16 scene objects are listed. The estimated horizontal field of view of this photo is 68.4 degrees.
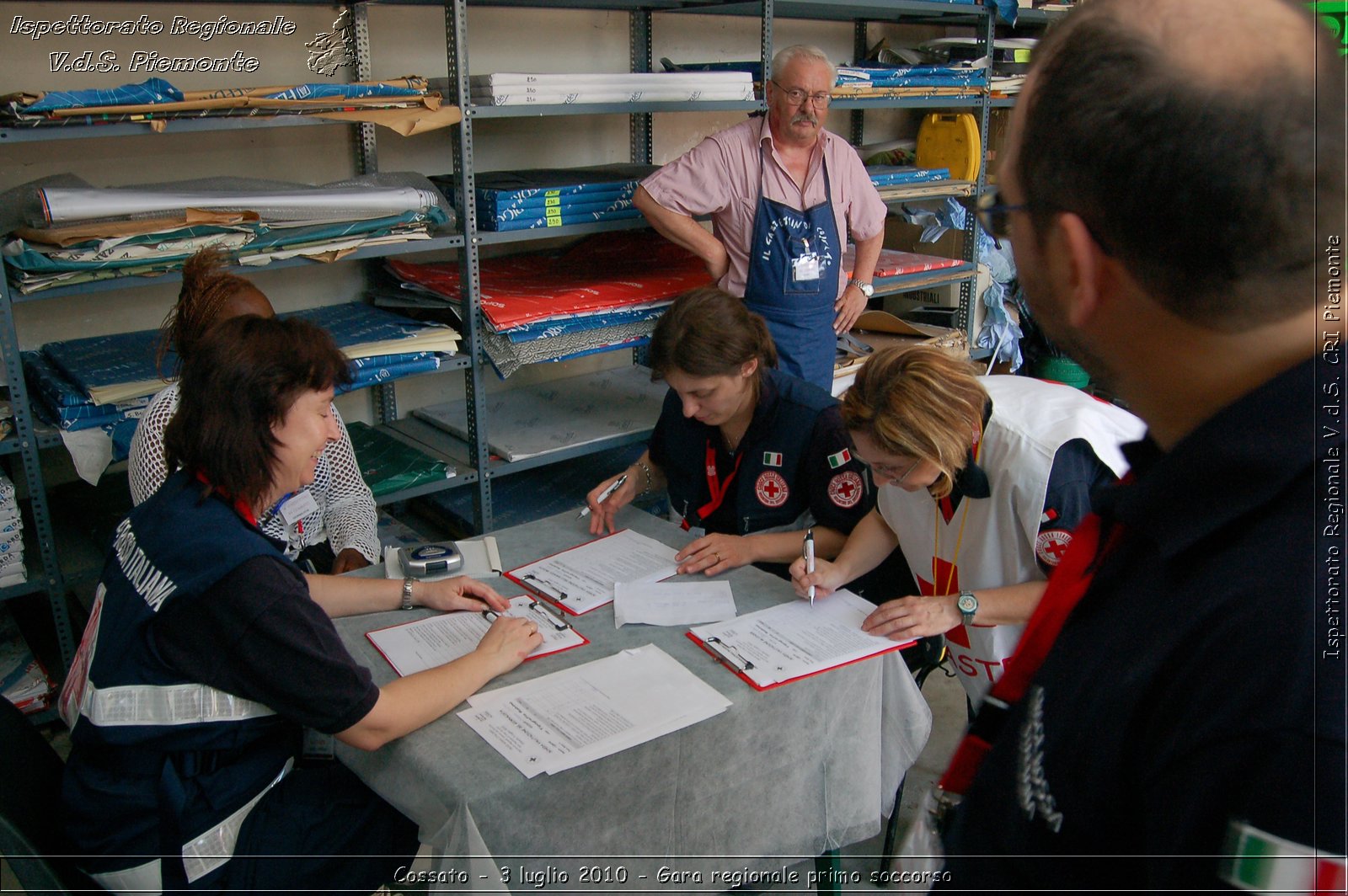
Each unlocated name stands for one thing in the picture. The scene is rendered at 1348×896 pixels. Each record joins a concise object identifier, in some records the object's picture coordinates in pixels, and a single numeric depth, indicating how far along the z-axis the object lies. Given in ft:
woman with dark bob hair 4.50
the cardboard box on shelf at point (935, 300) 14.65
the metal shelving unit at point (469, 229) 7.89
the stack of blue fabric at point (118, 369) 8.05
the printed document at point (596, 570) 6.27
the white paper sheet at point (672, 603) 5.93
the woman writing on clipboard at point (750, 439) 7.24
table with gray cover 4.49
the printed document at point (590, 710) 4.64
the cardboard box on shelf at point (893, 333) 13.85
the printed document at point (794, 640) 5.36
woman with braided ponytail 7.00
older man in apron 10.36
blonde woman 5.91
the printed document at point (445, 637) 5.54
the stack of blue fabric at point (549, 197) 9.87
